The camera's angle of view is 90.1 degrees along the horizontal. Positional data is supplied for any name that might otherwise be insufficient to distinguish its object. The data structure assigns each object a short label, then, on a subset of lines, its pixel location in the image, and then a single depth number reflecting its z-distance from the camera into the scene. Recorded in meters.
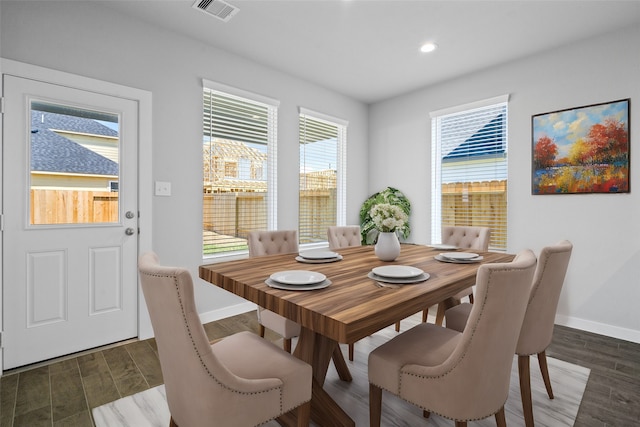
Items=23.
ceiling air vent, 2.47
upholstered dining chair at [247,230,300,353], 1.96
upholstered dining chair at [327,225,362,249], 3.01
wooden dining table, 1.08
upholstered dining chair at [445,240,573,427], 1.53
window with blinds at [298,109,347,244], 4.07
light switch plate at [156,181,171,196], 2.82
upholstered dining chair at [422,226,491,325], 2.87
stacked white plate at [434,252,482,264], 1.96
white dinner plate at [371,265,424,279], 1.48
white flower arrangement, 1.99
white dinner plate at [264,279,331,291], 1.34
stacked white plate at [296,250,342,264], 1.98
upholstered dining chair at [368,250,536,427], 1.07
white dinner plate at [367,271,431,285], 1.46
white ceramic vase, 2.00
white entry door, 2.19
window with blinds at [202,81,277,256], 3.21
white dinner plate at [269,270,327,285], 1.36
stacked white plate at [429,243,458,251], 2.49
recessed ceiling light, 3.12
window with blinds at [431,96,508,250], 3.63
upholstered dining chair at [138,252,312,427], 0.97
